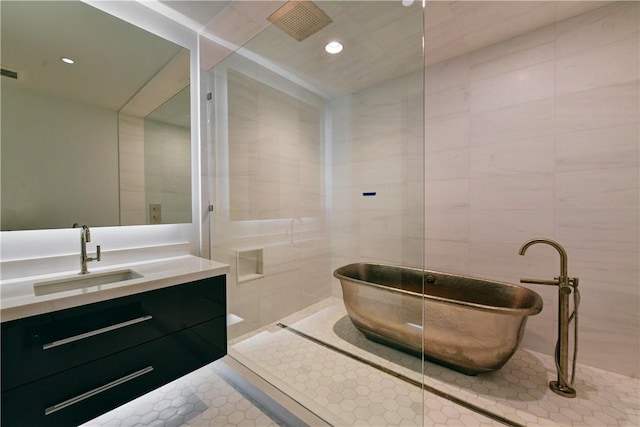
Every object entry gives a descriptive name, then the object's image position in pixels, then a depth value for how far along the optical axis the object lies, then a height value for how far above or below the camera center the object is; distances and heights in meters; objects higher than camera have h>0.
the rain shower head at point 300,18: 1.64 +1.33
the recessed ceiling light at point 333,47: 2.00 +1.31
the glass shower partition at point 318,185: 1.72 +0.23
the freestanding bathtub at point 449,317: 1.49 -0.70
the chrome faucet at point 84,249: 1.32 -0.18
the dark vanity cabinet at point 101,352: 0.87 -0.57
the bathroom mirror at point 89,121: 1.25 +0.55
